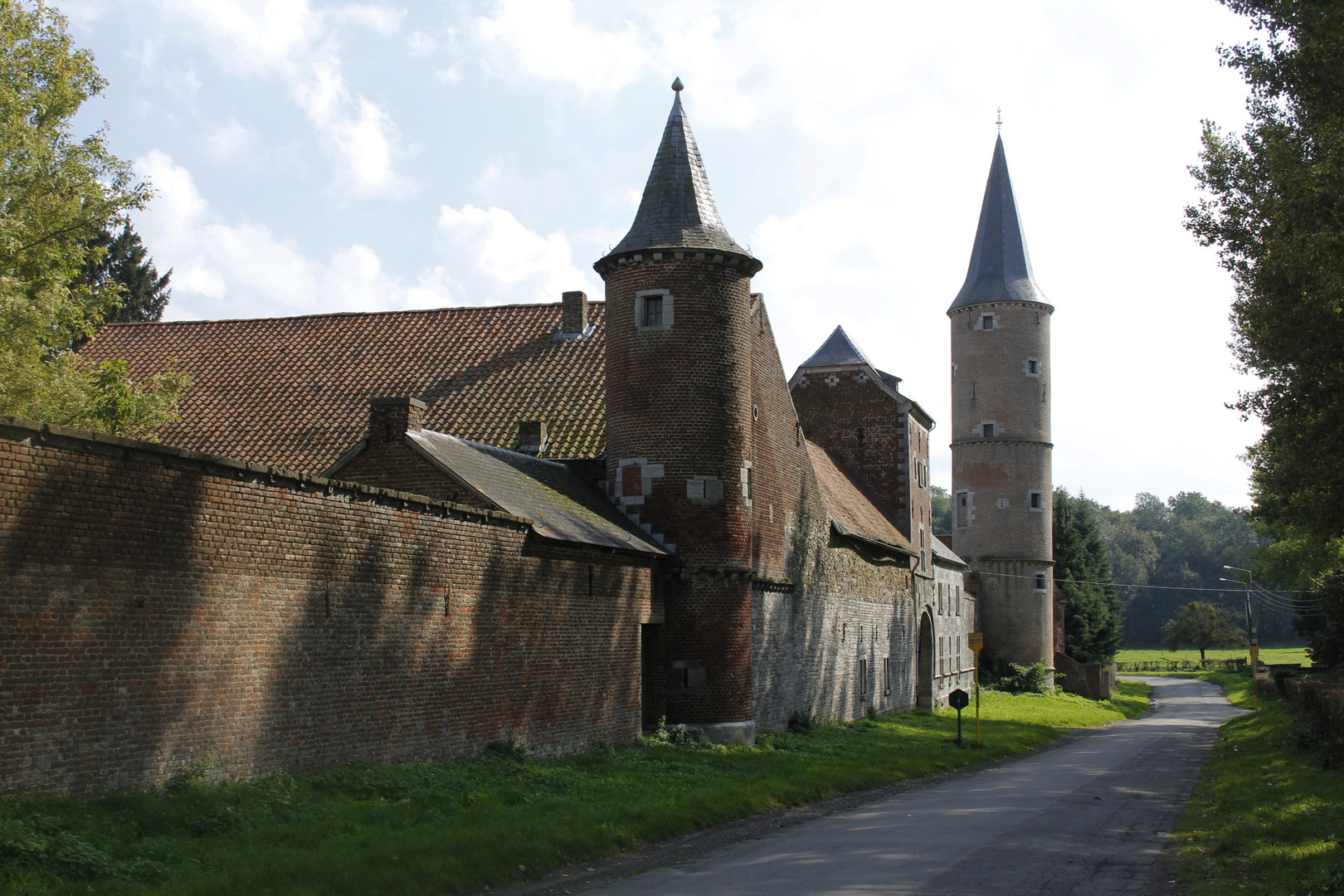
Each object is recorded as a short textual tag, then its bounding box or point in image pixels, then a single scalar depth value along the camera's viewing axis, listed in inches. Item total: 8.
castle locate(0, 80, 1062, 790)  394.3
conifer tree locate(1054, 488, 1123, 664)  2361.0
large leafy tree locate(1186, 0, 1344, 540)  601.3
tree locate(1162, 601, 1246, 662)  3779.5
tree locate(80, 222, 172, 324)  1985.7
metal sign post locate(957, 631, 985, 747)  1046.4
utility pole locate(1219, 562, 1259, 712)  1721.7
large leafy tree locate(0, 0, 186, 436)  767.7
